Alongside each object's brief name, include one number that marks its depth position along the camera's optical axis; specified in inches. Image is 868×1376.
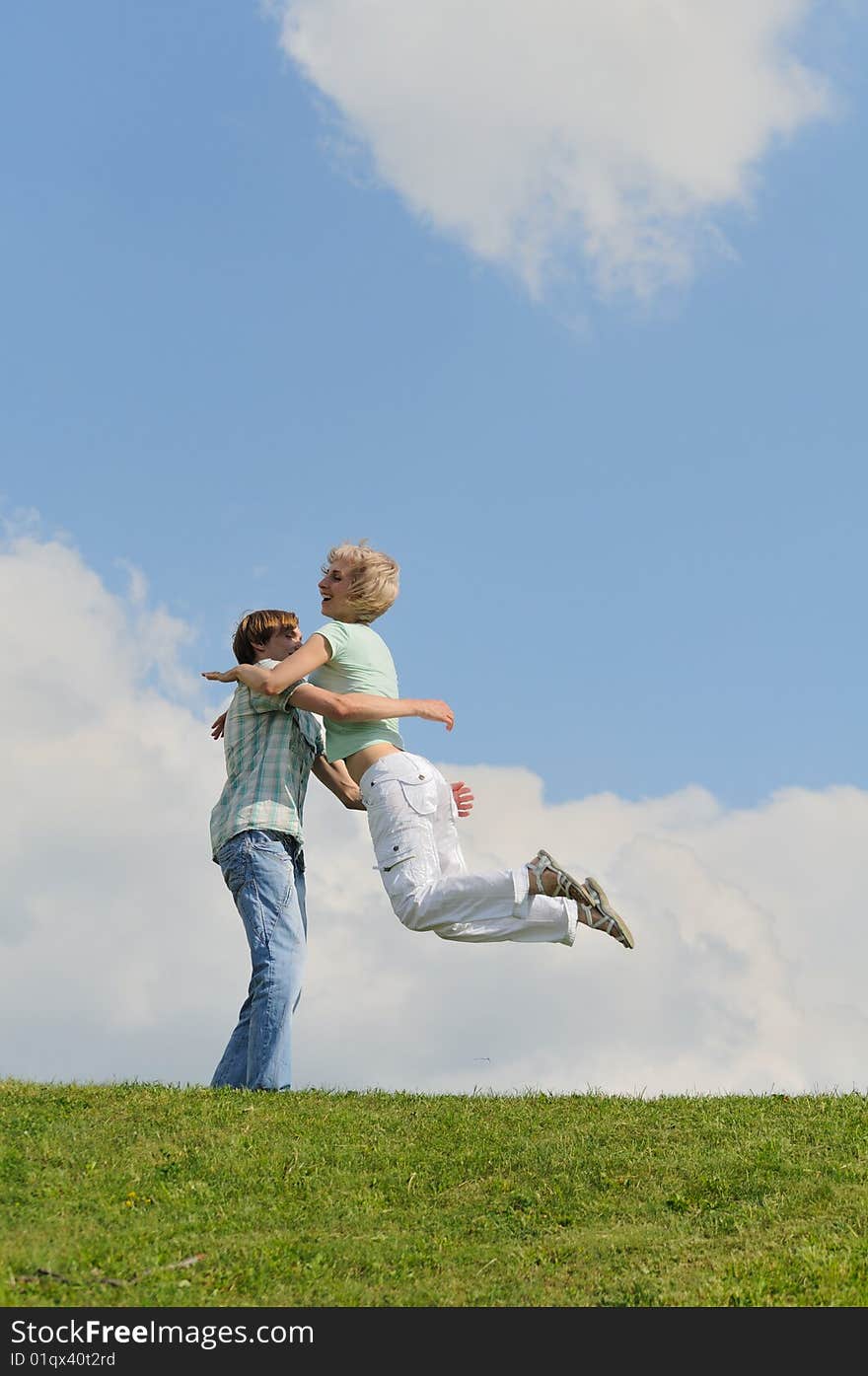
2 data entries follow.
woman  411.8
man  467.2
